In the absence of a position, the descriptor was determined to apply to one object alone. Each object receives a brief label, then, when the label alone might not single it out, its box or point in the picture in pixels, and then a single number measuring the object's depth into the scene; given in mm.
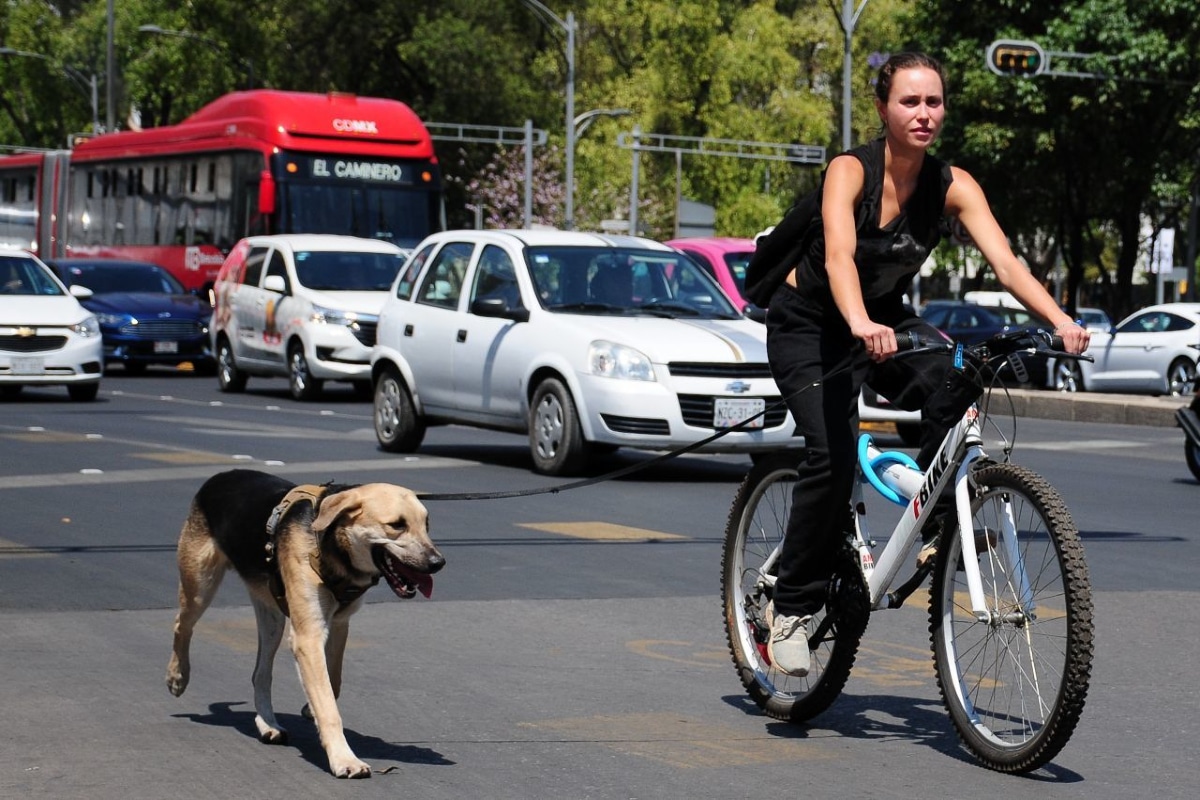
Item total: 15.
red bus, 30078
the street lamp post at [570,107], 47938
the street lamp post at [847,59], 38469
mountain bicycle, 5160
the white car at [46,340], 21516
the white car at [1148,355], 29422
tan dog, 5234
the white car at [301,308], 23281
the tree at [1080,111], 39906
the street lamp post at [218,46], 56709
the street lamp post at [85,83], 67188
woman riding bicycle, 5641
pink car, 20766
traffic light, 33594
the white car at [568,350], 13680
